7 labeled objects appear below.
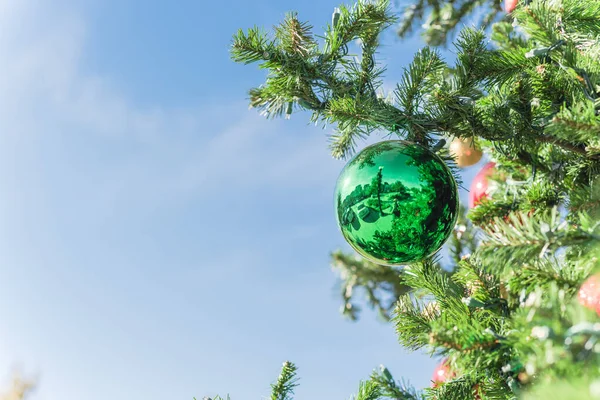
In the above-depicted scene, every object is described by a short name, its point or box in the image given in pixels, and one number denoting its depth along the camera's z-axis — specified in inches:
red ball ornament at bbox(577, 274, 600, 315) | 46.7
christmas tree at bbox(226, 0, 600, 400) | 51.6
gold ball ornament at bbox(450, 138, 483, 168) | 109.6
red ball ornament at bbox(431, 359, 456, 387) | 84.9
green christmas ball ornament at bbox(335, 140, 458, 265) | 61.0
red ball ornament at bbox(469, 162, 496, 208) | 92.3
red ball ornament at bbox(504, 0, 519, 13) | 91.0
